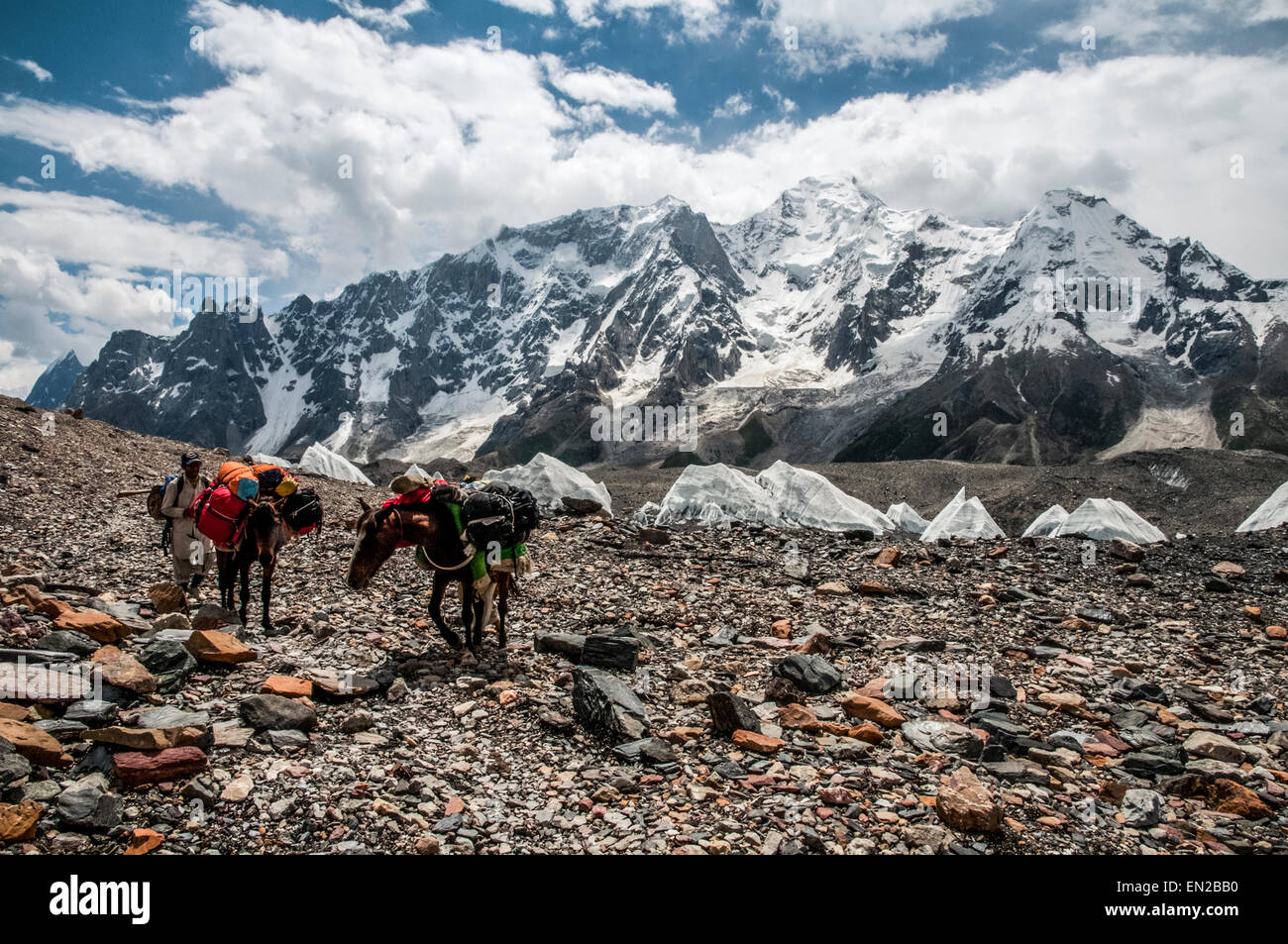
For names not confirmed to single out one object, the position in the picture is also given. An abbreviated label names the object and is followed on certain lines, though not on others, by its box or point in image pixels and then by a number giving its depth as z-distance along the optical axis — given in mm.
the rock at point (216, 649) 8047
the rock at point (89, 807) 4863
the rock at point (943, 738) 7520
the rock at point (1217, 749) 7703
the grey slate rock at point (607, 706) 7340
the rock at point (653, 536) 20281
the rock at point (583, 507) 24922
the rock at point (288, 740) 6434
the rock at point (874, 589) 15453
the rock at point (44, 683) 6367
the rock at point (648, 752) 6875
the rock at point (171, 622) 9250
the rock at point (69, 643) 7699
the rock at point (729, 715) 7566
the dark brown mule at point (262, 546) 10281
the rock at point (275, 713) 6688
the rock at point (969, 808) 5766
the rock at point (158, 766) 5375
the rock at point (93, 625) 8391
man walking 12023
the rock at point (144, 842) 4736
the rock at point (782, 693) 8719
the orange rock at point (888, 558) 18859
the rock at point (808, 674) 9281
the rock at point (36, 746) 5387
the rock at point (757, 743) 7199
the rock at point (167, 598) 10508
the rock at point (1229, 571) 17322
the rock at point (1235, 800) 6555
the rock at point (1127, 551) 19194
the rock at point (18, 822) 4613
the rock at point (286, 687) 7375
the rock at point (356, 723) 7012
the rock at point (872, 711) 8094
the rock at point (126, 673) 6780
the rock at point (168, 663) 7402
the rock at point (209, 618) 9602
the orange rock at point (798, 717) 7957
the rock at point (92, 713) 6234
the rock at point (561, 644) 10211
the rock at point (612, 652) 9617
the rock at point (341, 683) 7652
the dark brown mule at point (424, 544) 9188
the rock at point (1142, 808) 6316
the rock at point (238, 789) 5496
